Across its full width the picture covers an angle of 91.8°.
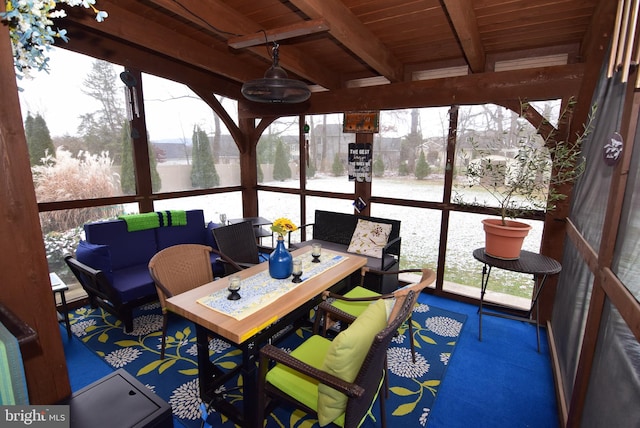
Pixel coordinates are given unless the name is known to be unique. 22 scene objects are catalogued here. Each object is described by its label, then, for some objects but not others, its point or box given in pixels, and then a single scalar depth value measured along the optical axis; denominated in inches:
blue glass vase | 90.9
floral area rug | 80.8
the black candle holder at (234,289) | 78.0
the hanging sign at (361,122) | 151.1
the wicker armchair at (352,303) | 74.9
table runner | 73.1
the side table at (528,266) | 100.4
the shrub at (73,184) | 120.3
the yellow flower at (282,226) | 91.7
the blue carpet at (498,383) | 80.4
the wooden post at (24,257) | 46.6
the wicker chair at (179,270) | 93.4
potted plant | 104.3
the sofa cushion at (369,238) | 140.9
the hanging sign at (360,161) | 156.3
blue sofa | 111.5
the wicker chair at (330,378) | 53.1
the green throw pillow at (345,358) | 52.9
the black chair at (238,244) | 121.8
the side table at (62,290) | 104.3
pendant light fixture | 78.7
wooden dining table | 67.9
